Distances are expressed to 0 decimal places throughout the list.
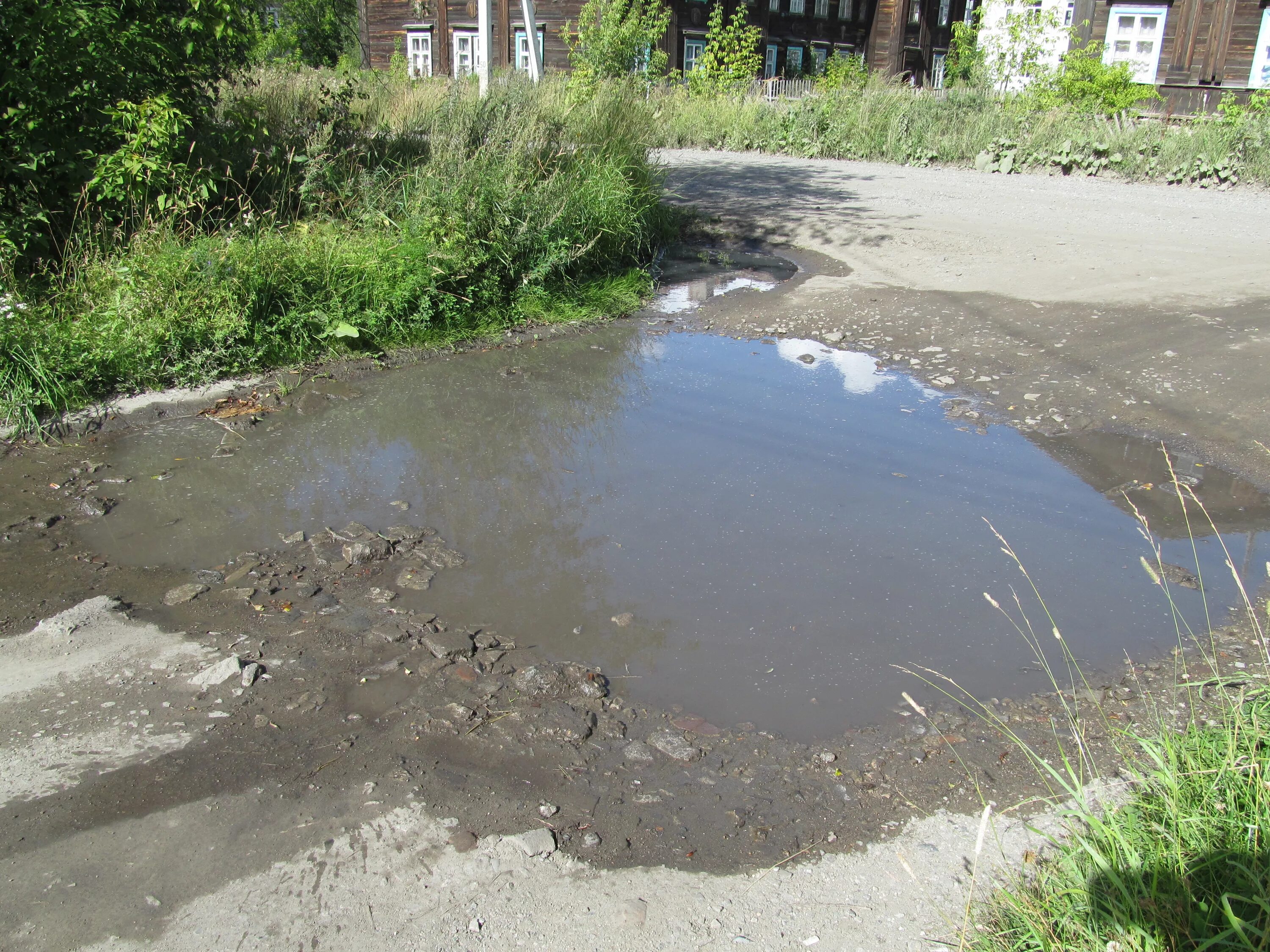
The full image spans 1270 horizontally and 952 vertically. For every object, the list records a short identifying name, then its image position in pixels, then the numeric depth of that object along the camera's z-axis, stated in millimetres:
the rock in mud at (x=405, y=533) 4043
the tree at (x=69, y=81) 5938
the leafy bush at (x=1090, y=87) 18125
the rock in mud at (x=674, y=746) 2809
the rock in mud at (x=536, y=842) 2428
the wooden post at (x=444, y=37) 29375
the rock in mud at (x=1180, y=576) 3783
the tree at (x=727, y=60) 21562
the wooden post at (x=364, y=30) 31031
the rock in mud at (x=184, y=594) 3592
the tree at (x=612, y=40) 15508
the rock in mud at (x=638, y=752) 2797
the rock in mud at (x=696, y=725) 2918
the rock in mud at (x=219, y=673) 3096
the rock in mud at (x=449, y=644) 3285
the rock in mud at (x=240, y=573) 3740
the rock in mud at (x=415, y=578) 3697
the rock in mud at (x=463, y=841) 2436
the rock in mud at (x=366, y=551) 3863
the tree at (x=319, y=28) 29531
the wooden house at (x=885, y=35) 23812
